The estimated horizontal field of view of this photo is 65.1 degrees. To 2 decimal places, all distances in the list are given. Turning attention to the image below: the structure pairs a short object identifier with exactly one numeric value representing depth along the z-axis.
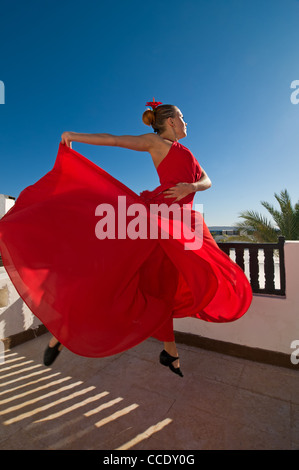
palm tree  9.40
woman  1.22
